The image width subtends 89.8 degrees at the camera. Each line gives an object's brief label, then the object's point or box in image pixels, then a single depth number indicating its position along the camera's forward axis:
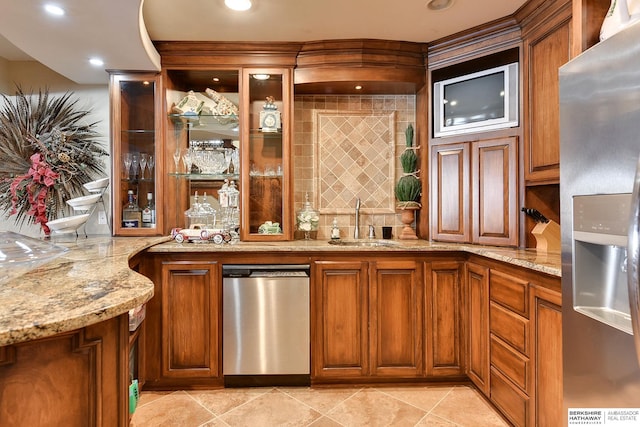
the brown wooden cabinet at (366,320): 2.21
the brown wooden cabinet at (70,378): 0.75
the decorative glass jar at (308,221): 2.70
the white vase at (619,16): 1.12
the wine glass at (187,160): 2.63
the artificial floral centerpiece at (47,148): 2.65
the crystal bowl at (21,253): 1.25
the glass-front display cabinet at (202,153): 2.60
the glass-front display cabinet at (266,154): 2.53
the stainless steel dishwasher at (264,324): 2.19
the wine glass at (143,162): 2.59
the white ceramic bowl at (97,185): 2.53
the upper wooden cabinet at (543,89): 1.89
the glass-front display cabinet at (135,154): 2.50
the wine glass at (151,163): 2.58
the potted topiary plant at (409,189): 2.68
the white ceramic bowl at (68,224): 2.37
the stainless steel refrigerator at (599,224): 1.00
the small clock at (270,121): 2.58
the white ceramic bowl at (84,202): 2.46
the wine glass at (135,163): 2.58
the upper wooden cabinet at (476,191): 2.19
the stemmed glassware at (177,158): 2.64
